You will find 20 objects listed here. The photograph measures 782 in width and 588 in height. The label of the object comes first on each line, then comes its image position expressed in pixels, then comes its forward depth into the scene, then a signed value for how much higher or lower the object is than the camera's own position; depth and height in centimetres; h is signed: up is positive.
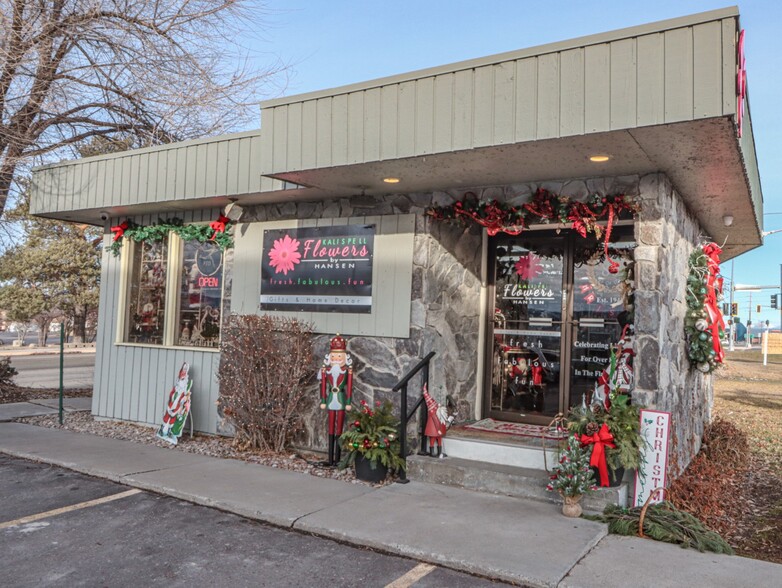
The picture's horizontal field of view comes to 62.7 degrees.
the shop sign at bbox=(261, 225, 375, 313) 702 +58
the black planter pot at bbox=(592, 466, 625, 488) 508 -115
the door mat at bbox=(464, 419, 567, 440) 621 -103
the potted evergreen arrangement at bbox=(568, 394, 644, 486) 496 -83
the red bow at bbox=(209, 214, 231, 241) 809 +118
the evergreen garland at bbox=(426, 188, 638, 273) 564 +109
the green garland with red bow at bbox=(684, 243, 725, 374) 695 +15
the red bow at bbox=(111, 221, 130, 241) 913 +120
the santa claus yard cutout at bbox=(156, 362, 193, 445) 775 -116
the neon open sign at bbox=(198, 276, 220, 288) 837 +45
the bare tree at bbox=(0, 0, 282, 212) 1077 +435
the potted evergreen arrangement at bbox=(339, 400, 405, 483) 600 -115
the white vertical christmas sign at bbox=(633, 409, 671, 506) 503 -99
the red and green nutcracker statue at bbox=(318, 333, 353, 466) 650 -68
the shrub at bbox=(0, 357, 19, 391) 1220 -124
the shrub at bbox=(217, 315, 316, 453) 696 -67
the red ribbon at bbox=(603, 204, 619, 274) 645 +65
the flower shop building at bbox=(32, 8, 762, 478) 448 +111
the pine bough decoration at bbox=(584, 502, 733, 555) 439 -140
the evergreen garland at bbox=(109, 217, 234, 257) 816 +112
